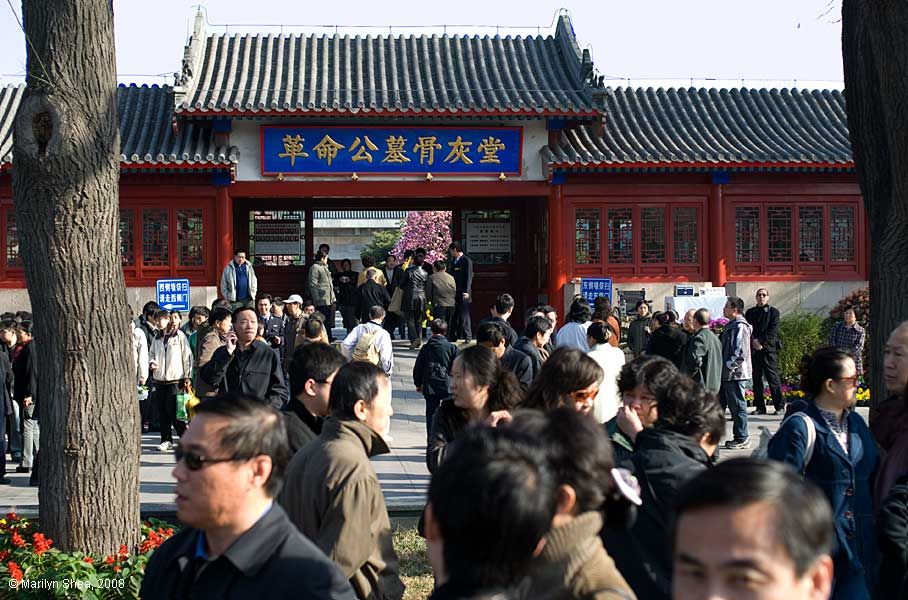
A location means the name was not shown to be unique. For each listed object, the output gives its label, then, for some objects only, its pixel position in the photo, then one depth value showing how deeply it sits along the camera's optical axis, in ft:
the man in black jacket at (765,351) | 48.88
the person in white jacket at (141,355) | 37.43
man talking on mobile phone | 26.10
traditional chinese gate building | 63.52
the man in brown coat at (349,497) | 11.69
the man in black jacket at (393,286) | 63.20
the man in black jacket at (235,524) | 8.90
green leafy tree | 178.70
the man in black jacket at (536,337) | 27.86
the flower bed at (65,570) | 18.07
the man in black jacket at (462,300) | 61.57
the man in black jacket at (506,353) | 26.23
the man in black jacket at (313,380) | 16.02
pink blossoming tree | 149.28
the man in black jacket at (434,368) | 33.14
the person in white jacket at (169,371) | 38.01
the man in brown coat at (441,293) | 58.95
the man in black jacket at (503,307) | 35.76
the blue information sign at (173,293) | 56.08
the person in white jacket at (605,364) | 23.36
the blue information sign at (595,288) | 62.23
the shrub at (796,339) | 56.66
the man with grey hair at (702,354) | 36.73
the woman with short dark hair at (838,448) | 14.75
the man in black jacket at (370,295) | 58.75
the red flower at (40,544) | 18.97
